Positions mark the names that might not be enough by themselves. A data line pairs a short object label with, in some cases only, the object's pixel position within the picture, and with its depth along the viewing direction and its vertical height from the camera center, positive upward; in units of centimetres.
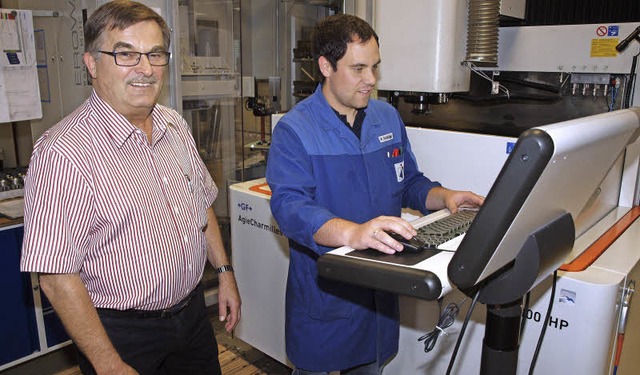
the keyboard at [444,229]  96 -28
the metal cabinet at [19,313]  223 -103
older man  114 -31
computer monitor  64 -14
